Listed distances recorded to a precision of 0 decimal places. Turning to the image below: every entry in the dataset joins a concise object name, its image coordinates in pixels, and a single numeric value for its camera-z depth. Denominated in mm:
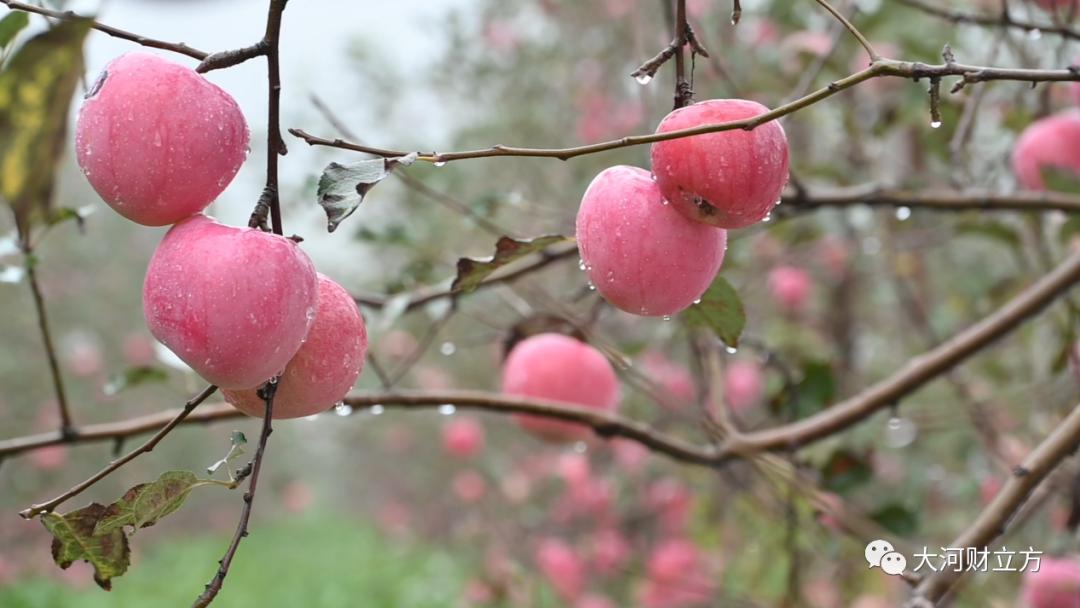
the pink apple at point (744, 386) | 4430
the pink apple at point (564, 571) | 5302
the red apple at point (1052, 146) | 2141
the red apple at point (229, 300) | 1173
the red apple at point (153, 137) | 1172
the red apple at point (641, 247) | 1227
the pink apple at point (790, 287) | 4535
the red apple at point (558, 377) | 1889
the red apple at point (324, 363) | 1219
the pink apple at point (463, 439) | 6041
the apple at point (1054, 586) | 2032
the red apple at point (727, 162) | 1189
